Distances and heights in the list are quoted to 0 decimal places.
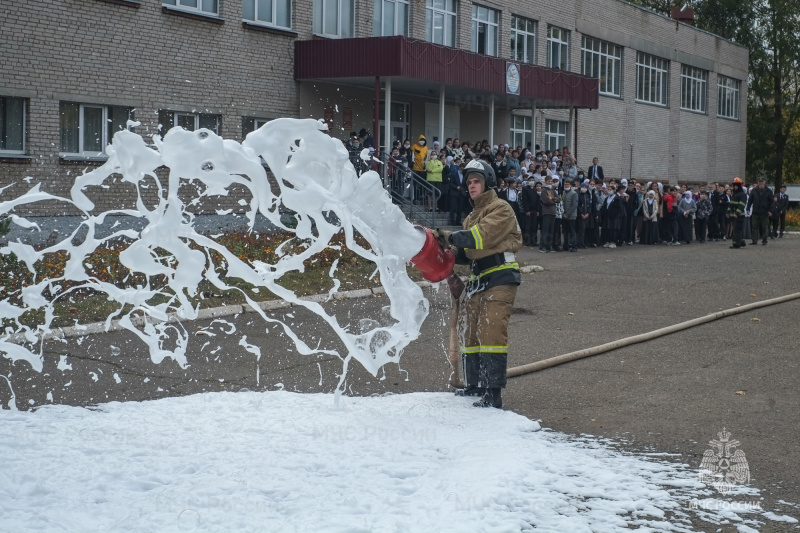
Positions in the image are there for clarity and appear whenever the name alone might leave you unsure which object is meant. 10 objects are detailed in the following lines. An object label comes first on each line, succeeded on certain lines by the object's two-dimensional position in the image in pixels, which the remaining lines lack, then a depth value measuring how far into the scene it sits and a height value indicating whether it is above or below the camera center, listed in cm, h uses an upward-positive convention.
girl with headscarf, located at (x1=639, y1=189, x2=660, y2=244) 2880 +25
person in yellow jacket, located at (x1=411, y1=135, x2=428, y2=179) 2511 +176
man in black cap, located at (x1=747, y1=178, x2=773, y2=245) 2862 +77
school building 2066 +409
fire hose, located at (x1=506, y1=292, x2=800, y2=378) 966 -131
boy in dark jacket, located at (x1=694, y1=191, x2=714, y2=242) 3200 +43
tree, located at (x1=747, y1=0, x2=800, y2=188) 5859 +915
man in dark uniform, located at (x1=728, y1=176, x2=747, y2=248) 2784 +56
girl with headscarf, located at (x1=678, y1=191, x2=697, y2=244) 3088 +50
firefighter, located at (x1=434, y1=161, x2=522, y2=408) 796 -46
